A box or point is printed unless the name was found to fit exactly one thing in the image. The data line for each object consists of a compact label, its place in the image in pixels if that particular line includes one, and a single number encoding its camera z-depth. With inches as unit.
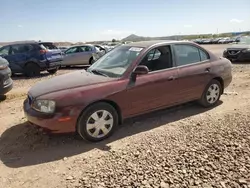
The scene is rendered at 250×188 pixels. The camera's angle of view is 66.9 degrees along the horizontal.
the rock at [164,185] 83.6
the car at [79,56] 449.3
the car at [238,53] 393.6
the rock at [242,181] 84.1
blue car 344.0
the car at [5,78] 191.8
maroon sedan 113.9
